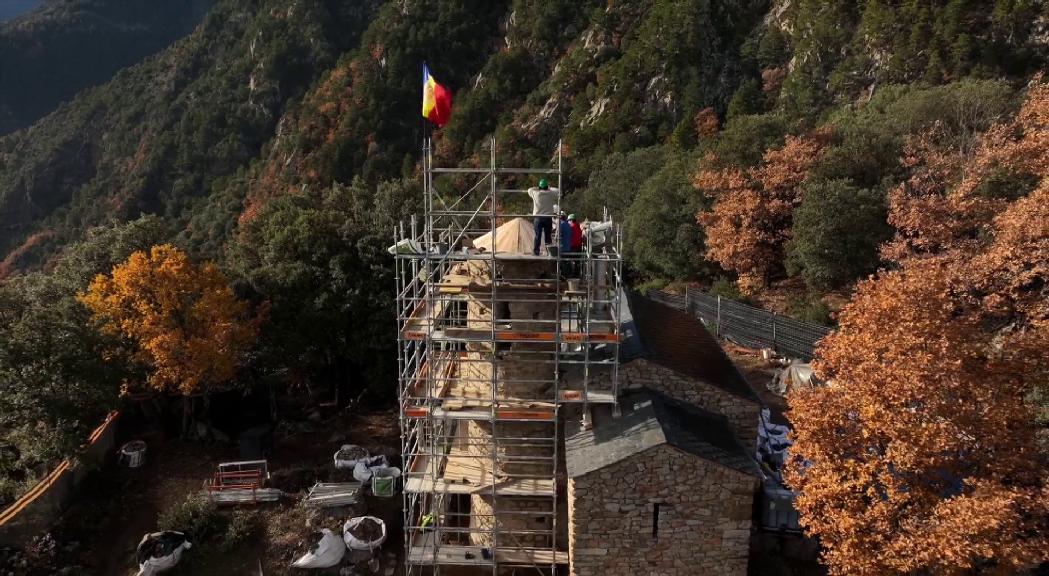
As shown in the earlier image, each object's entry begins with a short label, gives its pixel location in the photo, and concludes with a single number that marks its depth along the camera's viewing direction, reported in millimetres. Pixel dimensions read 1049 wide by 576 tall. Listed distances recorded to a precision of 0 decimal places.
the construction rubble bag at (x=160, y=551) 17016
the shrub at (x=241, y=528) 18172
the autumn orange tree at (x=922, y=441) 10789
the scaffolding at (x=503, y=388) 15289
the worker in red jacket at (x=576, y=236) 15847
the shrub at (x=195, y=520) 18594
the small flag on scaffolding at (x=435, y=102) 15148
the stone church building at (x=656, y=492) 13664
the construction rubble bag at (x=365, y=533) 17469
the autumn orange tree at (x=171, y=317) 22250
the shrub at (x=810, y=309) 30672
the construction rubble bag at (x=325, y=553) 16719
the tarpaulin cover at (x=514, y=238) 15961
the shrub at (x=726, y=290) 36688
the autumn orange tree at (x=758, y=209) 34562
